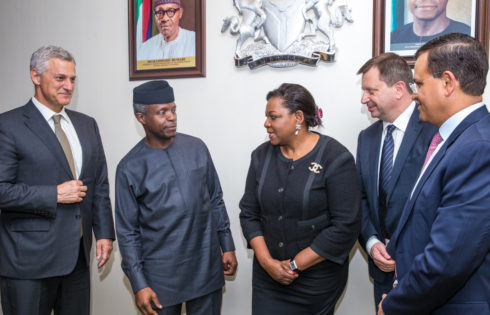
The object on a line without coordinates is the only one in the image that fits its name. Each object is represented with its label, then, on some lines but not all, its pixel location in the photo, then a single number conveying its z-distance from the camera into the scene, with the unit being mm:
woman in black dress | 1803
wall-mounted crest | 2336
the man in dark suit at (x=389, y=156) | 1768
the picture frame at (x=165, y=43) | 2604
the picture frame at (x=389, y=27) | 2199
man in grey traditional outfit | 1849
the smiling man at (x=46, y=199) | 1858
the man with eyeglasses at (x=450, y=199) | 1051
